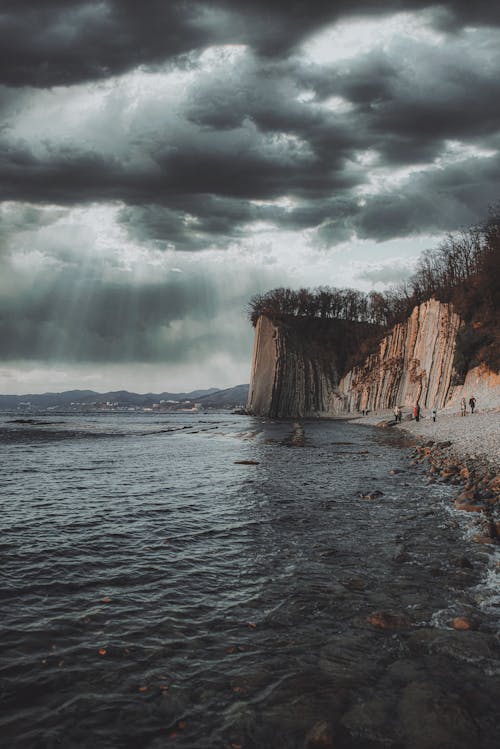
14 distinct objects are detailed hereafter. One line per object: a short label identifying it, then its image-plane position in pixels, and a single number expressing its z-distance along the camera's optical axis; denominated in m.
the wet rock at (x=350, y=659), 4.36
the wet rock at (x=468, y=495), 11.70
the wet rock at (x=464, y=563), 7.20
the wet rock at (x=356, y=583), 6.46
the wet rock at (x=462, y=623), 5.27
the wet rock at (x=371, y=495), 12.87
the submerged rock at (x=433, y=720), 3.52
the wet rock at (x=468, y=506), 10.83
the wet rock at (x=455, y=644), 4.74
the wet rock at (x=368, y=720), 3.62
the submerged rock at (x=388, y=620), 5.35
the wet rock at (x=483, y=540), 8.36
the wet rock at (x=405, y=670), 4.36
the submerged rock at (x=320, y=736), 3.47
